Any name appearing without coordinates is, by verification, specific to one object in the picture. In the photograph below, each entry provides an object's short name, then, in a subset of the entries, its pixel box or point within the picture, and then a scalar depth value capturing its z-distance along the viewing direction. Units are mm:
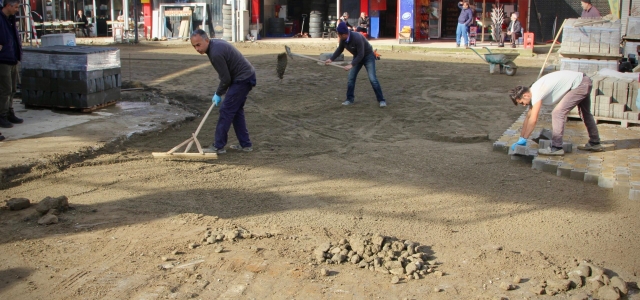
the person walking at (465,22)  21392
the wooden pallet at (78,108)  9867
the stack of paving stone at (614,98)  9500
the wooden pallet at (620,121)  9461
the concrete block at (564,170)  7332
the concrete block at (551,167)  7500
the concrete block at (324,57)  14781
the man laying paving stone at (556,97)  7641
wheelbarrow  15539
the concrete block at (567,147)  8117
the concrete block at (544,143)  8044
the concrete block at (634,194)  6496
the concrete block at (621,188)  6688
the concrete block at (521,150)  7902
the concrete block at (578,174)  7211
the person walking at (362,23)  24859
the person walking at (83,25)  29906
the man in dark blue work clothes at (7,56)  8727
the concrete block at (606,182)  6898
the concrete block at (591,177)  7078
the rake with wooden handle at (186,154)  7848
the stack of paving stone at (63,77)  9703
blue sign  24438
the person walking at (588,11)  14039
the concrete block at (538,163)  7619
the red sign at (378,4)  26078
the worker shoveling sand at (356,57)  11430
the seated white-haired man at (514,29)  21773
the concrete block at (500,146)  8481
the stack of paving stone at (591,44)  10742
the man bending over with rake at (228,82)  8016
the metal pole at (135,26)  25234
